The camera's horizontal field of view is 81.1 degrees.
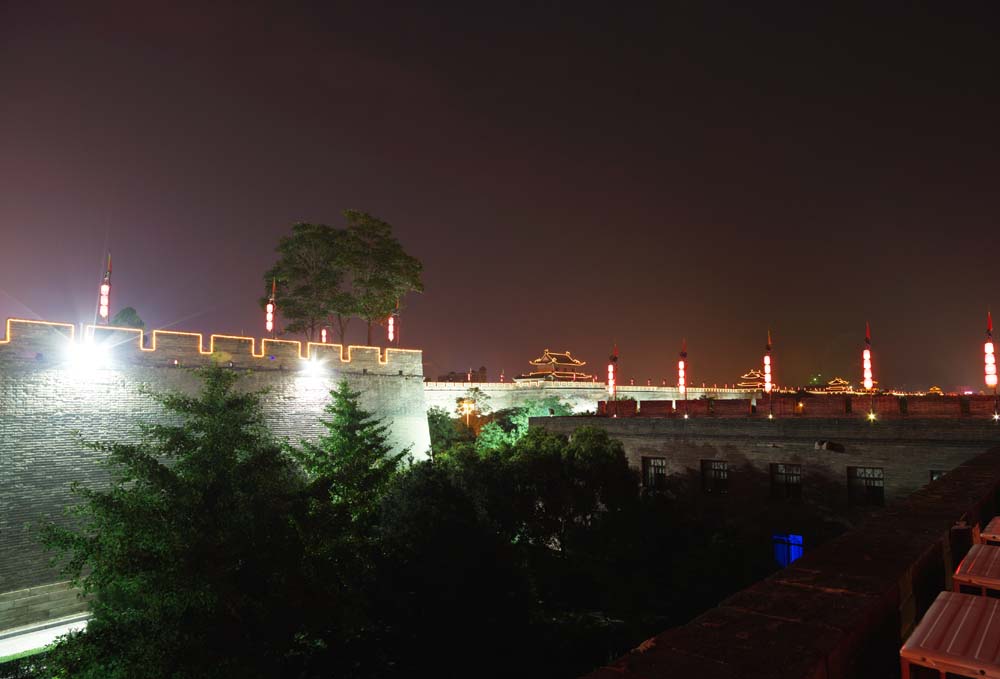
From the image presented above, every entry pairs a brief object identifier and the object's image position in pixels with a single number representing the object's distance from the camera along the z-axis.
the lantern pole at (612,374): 37.27
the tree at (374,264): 27.88
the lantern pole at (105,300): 19.50
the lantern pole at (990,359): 19.47
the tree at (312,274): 27.69
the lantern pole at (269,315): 27.00
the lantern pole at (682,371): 35.19
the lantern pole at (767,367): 24.95
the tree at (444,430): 29.48
